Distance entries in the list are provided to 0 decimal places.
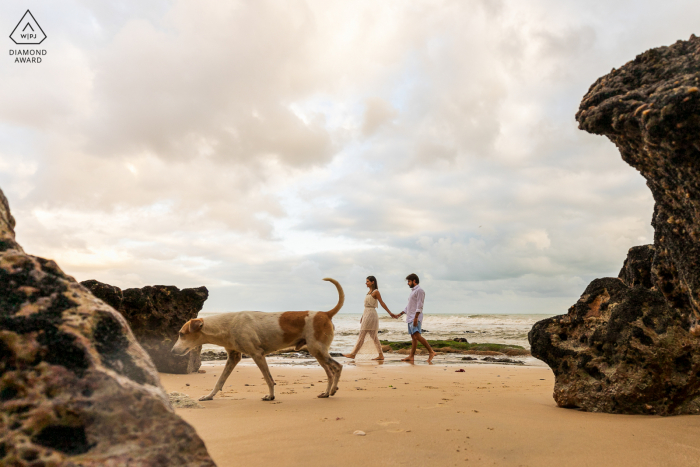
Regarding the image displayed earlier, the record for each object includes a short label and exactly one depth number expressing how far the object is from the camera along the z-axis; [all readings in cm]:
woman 1285
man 1254
